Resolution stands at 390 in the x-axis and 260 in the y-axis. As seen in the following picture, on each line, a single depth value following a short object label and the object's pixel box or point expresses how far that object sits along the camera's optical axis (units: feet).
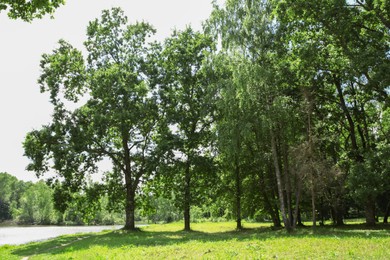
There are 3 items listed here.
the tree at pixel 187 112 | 120.43
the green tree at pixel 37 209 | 366.84
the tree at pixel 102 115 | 114.01
